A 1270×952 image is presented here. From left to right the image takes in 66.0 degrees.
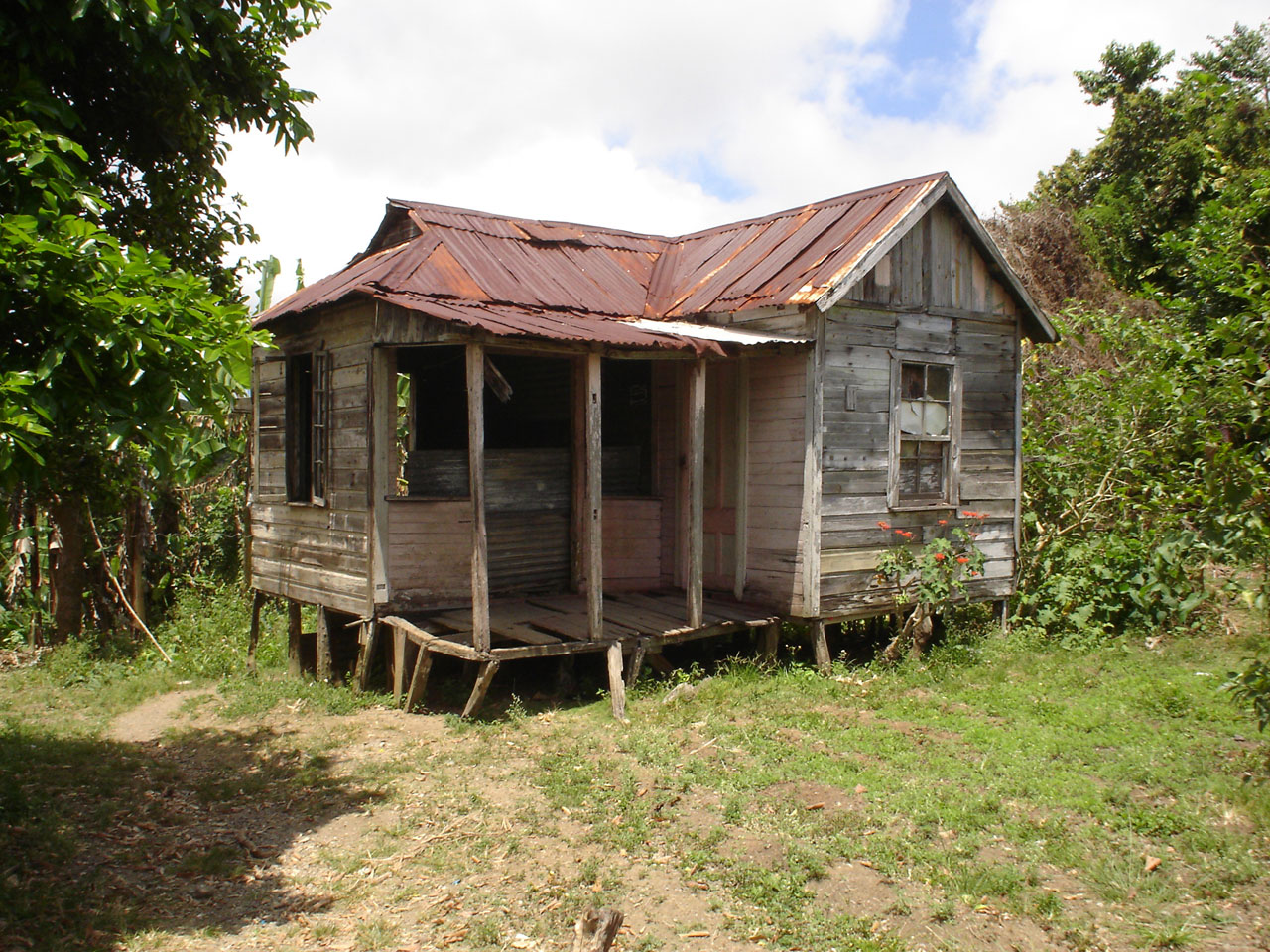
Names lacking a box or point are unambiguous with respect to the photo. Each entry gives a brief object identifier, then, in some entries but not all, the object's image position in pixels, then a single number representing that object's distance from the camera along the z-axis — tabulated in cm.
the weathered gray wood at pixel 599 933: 388
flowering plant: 984
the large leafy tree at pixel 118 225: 457
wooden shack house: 870
